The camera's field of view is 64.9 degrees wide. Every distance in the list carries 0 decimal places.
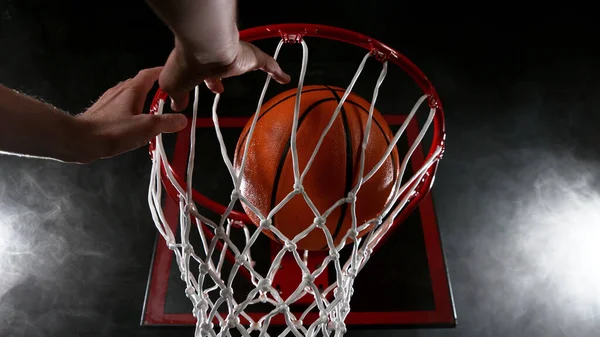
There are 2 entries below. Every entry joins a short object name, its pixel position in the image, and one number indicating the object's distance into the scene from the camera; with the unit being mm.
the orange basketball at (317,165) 1024
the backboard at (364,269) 1497
